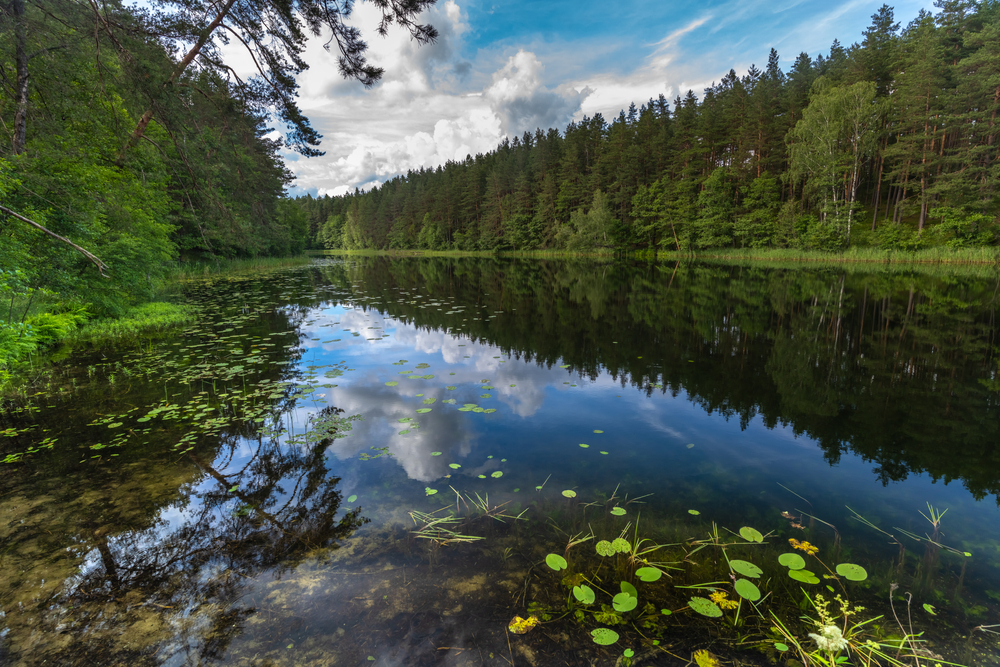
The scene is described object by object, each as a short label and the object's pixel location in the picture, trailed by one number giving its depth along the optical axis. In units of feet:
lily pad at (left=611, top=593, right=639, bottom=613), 8.11
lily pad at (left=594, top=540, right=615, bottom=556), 9.76
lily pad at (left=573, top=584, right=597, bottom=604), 8.22
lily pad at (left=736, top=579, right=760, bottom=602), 8.42
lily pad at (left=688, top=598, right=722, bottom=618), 8.11
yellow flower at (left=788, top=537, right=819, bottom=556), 10.07
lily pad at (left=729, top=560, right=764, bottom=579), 9.16
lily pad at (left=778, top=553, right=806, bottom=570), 9.39
